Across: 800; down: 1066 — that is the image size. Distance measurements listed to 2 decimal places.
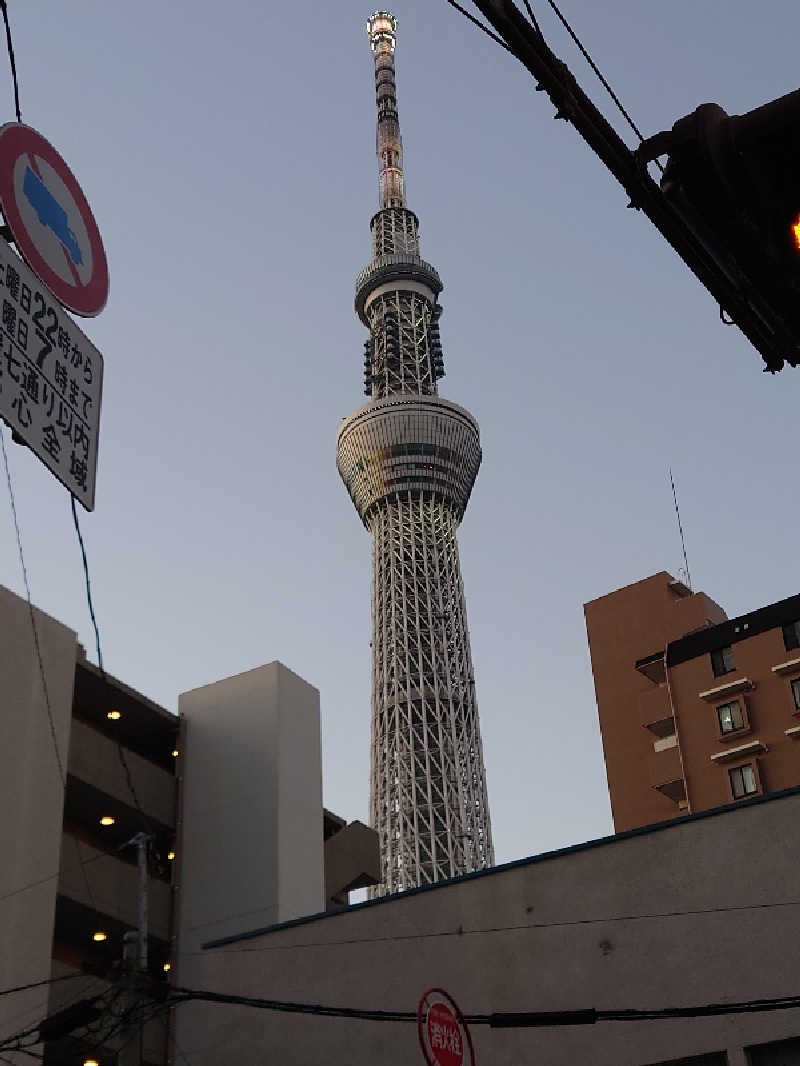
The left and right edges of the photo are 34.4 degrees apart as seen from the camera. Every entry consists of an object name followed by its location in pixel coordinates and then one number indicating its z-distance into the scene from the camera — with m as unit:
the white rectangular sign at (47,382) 10.07
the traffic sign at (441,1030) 15.92
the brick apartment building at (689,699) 57.88
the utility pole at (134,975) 16.03
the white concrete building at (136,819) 35.31
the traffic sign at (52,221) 10.30
